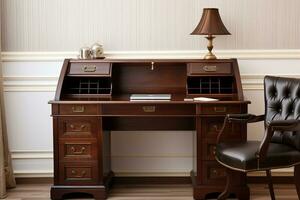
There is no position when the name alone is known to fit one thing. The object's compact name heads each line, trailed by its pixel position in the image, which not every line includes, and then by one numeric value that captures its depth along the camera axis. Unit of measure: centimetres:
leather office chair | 290
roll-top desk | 339
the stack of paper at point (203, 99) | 340
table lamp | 356
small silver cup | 369
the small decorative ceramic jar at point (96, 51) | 372
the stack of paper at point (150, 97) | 343
